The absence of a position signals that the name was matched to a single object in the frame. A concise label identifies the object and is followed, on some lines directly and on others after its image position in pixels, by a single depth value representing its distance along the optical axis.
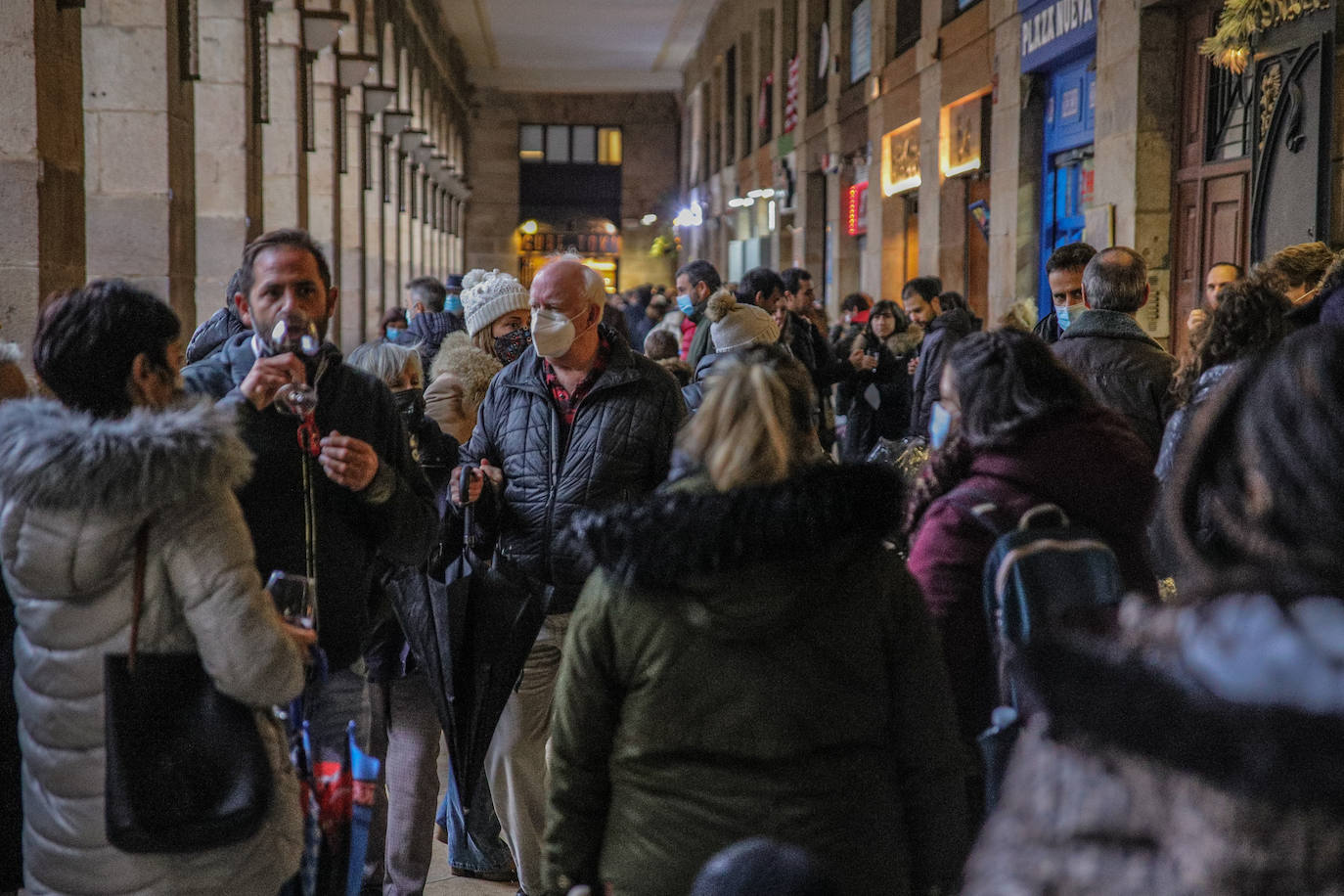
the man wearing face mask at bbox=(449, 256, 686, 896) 4.06
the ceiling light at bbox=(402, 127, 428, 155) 23.20
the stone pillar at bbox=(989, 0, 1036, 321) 11.77
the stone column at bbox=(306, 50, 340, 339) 16.12
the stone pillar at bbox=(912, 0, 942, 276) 14.24
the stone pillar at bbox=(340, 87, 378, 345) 18.56
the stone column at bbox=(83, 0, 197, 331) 8.73
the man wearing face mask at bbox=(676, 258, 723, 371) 8.34
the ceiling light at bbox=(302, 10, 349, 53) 12.06
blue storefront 10.33
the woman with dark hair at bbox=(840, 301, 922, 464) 9.62
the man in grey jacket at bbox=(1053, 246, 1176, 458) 5.02
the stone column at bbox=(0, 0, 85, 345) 6.43
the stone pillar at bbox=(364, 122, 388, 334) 20.96
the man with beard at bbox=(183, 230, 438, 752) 3.03
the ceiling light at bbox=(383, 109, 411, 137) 20.06
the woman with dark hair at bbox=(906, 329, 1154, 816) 2.87
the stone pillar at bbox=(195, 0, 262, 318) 10.63
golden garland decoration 7.07
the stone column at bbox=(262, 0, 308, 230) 12.99
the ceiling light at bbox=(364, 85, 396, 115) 17.11
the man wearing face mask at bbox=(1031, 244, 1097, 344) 6.27
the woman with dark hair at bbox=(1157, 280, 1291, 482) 4.51
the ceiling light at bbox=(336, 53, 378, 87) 15.50
